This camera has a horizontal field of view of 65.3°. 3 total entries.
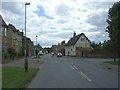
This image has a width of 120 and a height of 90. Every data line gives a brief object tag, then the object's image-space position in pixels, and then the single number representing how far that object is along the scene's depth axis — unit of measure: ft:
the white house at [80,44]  107.89
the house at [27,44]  110.43
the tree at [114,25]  35.92
